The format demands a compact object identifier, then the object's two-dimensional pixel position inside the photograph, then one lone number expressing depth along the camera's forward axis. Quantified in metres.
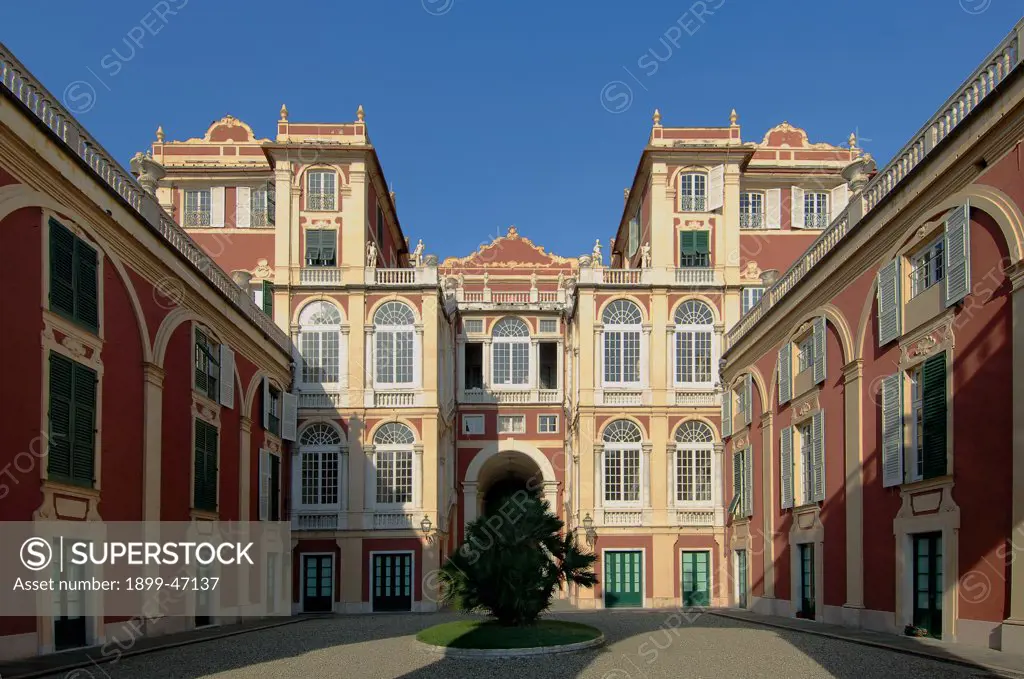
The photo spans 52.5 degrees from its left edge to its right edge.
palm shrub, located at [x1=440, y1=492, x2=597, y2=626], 20.75
